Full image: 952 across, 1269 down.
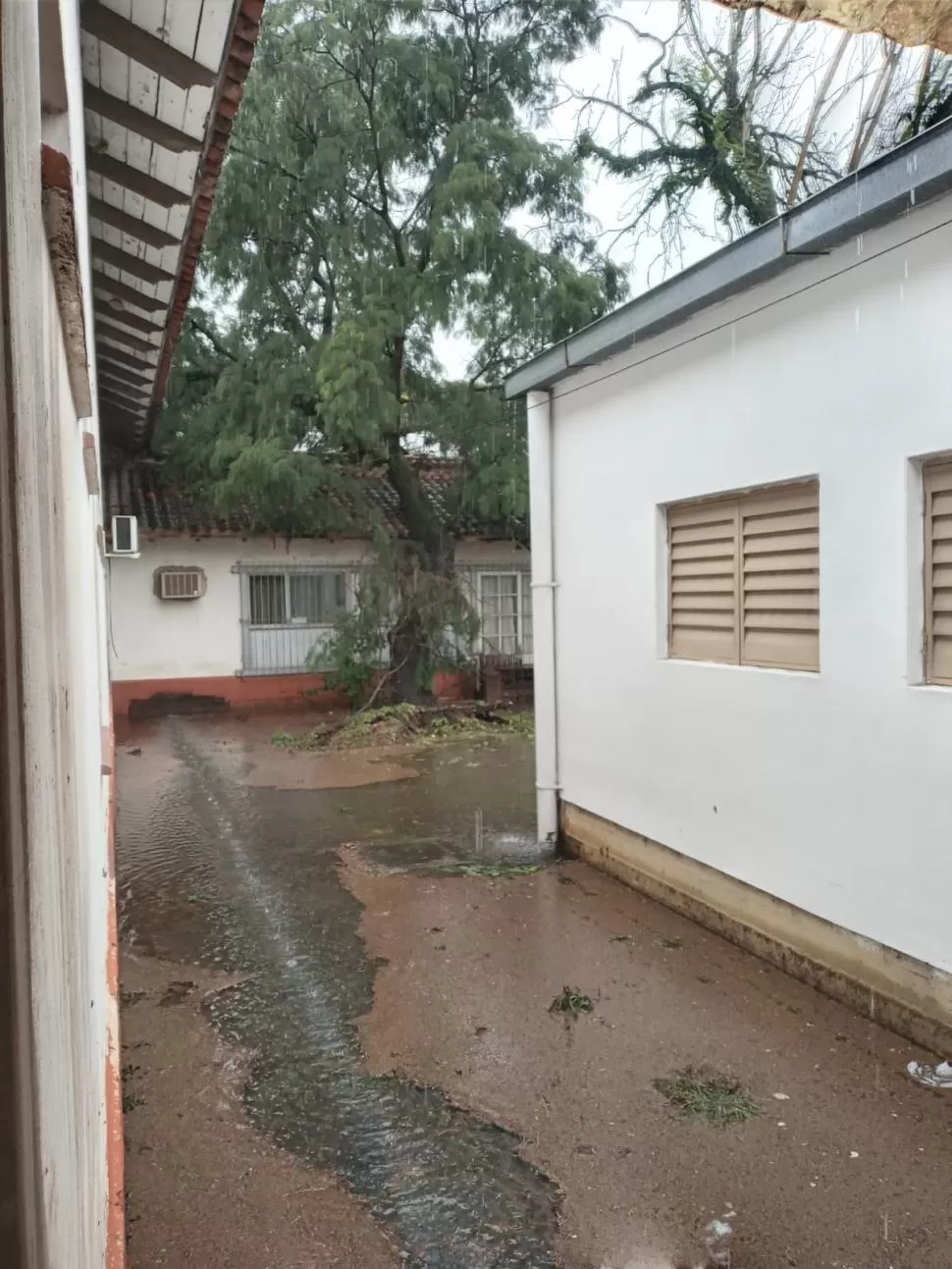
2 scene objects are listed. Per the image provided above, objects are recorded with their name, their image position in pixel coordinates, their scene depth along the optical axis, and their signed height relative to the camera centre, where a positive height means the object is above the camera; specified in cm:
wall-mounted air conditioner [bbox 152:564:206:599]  1492 +34
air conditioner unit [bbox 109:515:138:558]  998 +74
